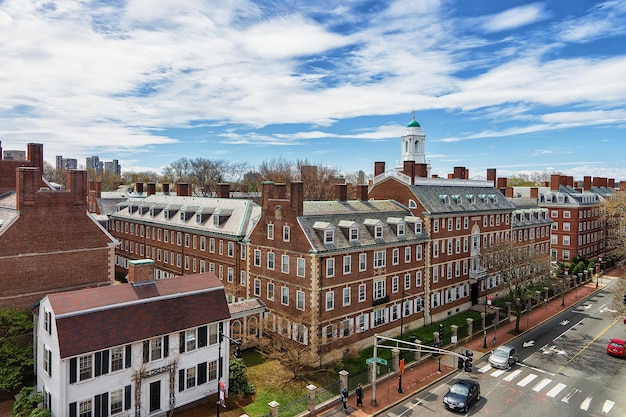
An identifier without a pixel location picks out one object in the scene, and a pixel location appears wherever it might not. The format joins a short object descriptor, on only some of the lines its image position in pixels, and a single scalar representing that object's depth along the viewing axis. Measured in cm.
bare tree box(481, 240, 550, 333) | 4503
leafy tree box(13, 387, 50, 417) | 2546
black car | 2856
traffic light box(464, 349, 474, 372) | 2350
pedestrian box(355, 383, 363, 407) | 2961
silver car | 3584
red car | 3881
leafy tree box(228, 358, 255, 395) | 3005
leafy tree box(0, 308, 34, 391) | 2831
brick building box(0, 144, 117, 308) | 3212
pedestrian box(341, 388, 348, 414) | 2865
